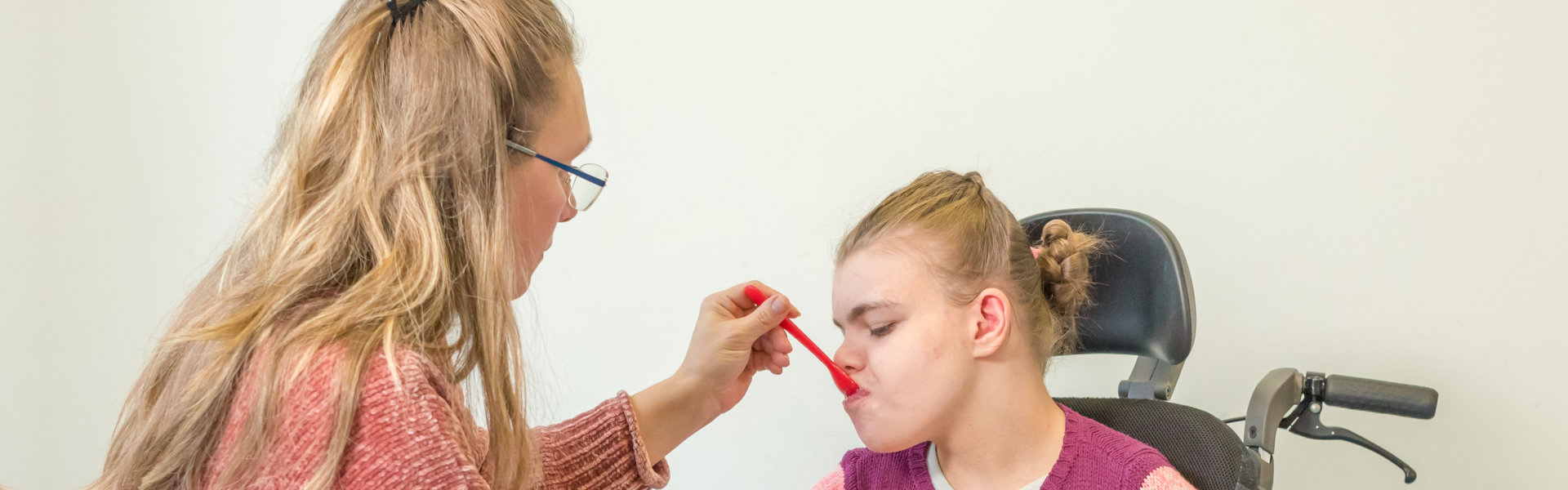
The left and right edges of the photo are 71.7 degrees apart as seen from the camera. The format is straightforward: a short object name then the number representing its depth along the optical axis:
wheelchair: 1.09
